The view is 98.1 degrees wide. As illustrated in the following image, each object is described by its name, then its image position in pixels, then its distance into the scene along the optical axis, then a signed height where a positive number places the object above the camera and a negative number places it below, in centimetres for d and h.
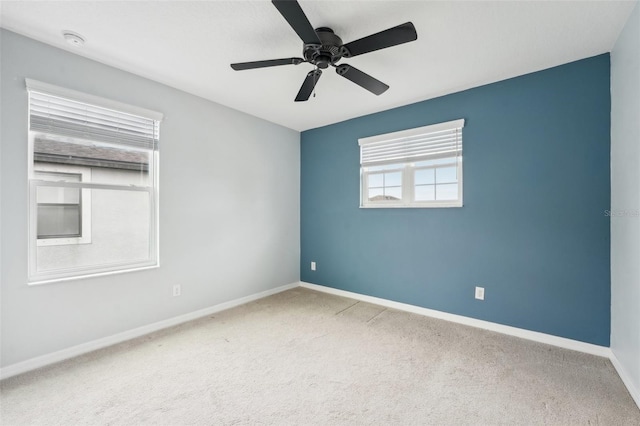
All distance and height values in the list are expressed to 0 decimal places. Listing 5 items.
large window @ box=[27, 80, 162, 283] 221 +25
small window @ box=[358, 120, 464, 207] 307 +56
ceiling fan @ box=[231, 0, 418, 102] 153 +107
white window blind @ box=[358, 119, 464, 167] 305 +83
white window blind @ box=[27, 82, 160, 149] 218 +80
